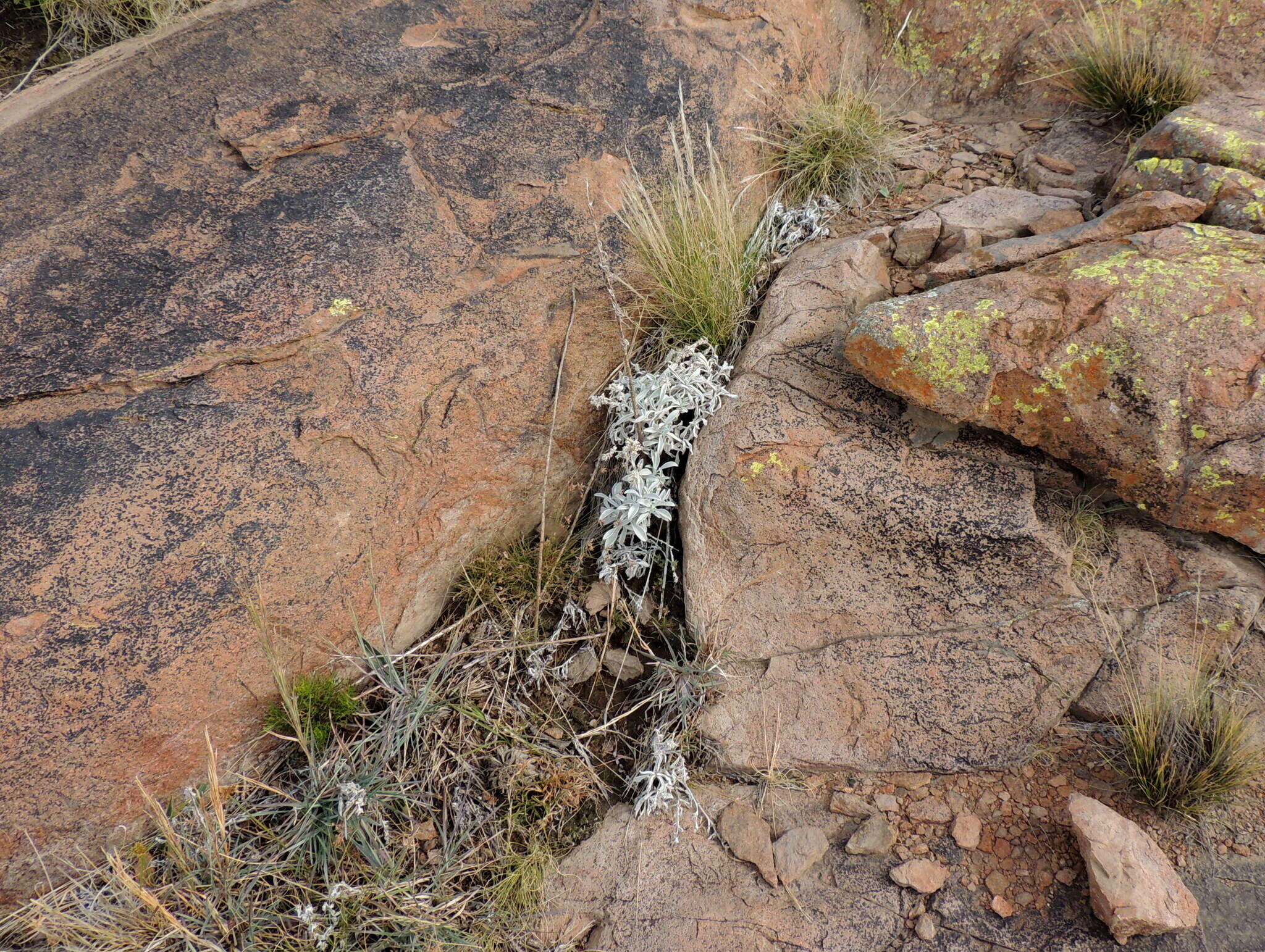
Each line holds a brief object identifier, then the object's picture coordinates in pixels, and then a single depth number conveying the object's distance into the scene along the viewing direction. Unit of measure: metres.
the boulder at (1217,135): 2.79
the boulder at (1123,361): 2.37
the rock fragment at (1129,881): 2.16
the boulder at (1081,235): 2.70
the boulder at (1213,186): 2.68
